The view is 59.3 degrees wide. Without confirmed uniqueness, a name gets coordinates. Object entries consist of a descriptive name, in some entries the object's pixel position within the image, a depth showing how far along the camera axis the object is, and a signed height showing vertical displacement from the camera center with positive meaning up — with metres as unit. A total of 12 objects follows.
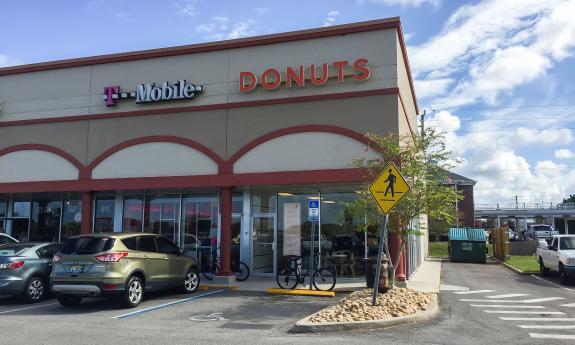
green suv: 10.98 -0.84
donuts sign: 15.74 +4.98
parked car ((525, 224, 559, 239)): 51.77 -0.14
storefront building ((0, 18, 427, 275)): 15.85 +3.27
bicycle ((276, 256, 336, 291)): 14.30 -1.34
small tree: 12.04 +1.18
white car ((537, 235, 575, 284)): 16.42 -0.90
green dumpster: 26.34 -0.85
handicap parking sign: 14.09 +0.57
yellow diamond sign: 10.36 +0.87
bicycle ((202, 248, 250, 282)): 17.16 -1.36
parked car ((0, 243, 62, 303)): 11.94 -0.94
